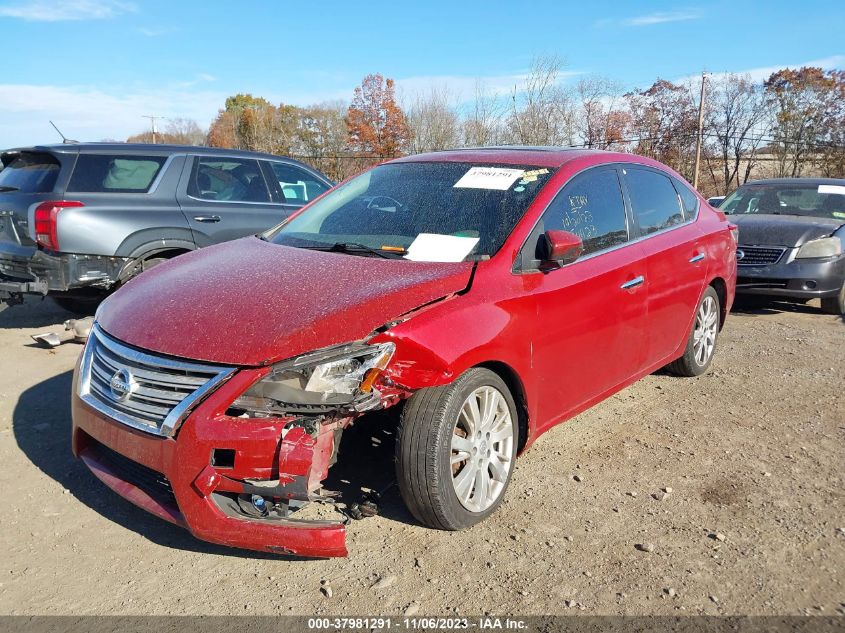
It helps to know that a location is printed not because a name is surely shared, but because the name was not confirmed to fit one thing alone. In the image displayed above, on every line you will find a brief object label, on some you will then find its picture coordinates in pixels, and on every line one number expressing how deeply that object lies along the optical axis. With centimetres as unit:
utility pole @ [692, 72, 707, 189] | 2764
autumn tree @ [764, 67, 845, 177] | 3067
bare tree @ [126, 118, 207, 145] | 5508
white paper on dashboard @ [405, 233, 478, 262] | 339
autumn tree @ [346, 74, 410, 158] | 3478
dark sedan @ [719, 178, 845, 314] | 762
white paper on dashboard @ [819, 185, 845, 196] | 863
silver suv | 587
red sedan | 264
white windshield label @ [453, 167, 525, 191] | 380
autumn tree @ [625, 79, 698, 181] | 3195
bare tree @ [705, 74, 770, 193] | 3200
